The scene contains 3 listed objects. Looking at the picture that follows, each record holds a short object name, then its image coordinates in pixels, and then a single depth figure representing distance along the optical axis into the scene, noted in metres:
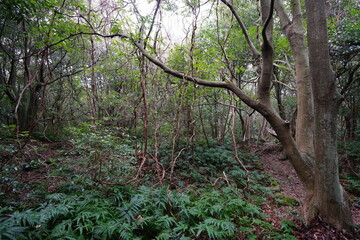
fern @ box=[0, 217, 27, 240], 2.04
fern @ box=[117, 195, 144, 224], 2.95
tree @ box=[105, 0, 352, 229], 2.84
